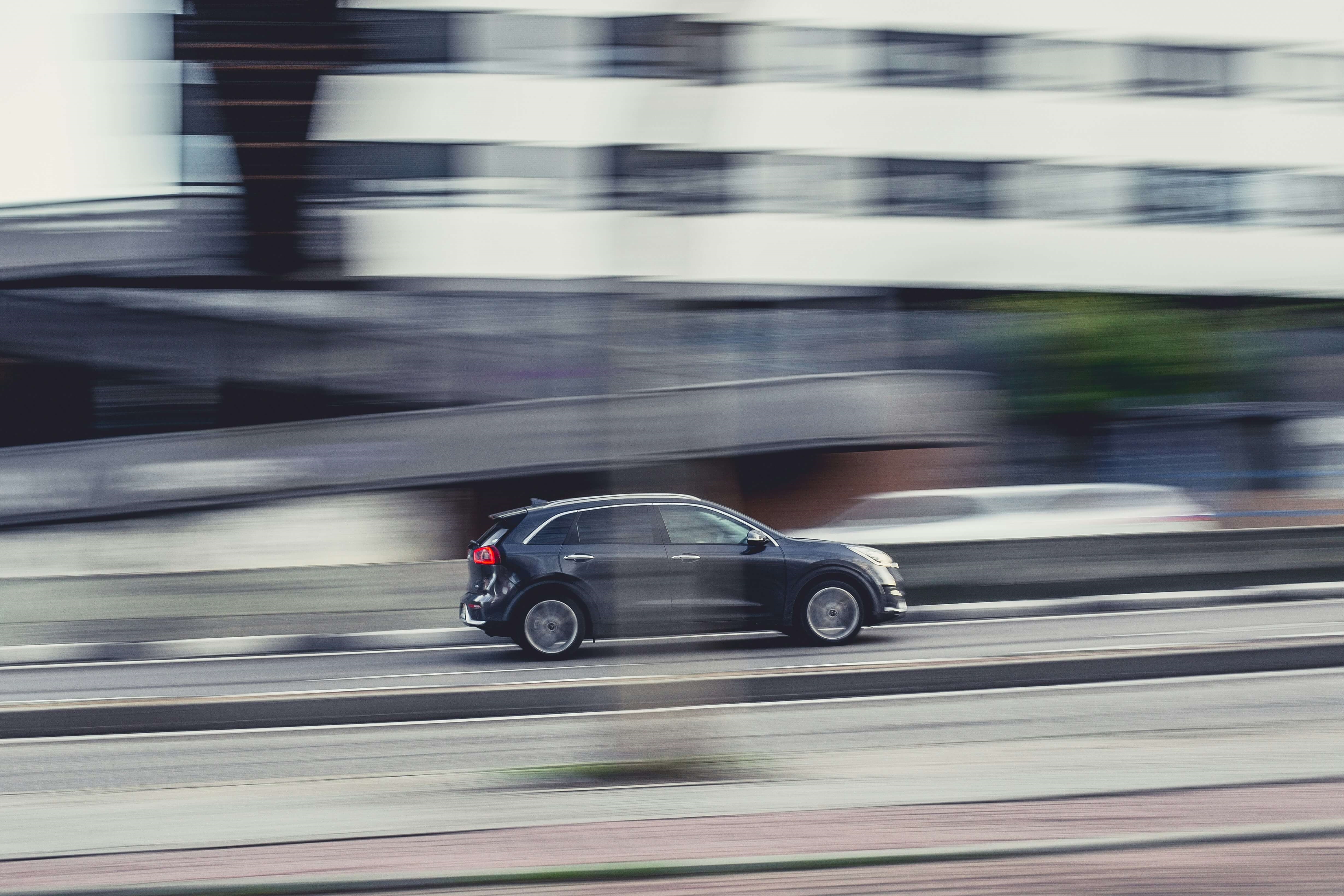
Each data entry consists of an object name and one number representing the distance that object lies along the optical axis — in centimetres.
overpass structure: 2550
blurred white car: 1694
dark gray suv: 1231
